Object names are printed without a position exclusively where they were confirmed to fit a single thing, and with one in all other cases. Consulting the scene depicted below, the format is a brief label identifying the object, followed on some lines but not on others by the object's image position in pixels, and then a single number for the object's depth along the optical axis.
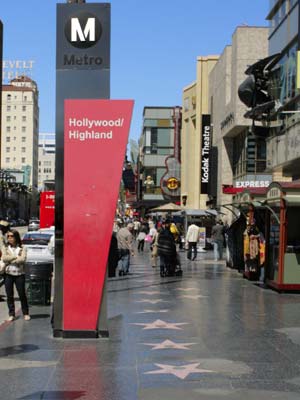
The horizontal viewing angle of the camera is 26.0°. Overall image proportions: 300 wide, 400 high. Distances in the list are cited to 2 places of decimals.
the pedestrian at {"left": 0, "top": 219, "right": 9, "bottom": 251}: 15.29
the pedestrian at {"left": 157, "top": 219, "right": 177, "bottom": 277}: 20.11
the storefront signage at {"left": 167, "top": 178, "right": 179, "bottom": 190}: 61.67
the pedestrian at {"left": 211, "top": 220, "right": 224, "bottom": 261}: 27.12
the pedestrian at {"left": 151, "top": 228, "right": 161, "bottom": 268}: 23.92
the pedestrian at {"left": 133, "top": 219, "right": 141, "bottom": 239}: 47.72
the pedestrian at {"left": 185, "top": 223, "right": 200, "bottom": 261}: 27.34
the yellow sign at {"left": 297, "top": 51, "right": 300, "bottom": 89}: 20.39
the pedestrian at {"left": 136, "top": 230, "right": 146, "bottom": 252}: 36.55
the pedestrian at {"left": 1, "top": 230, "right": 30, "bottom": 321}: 11.66
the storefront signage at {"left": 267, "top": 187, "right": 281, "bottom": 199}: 15.48
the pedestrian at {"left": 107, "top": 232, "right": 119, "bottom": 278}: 18.48
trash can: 13.41
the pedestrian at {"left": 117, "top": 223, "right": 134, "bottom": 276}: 20.67
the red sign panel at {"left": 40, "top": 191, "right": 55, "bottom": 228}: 36.53
